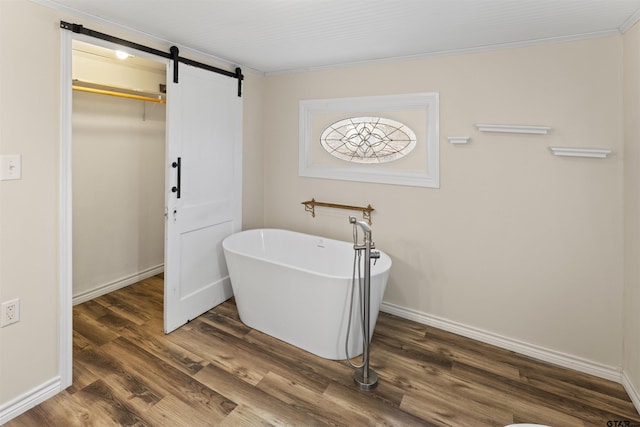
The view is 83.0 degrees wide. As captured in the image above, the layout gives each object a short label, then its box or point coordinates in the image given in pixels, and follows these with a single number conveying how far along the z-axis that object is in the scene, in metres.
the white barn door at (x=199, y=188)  2.78
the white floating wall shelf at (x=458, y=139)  2.68
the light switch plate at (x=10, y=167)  1.81
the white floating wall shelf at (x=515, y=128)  2.42
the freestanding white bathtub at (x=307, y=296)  2.45
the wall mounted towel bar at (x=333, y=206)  3.20
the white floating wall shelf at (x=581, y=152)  2.24
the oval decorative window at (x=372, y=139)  2.90
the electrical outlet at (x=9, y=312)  1.88
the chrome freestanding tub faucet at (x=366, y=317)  2.21
